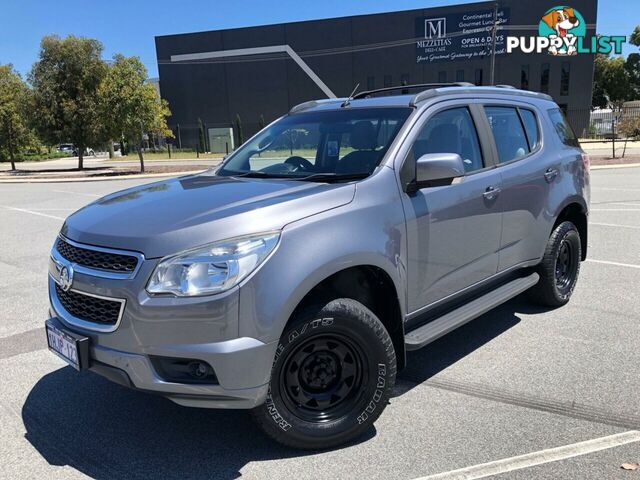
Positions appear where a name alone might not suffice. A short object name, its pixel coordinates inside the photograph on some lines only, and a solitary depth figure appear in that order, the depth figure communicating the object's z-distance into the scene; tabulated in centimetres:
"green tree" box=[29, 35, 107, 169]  3109
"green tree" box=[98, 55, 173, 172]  2677
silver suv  254
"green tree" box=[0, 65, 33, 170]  3212
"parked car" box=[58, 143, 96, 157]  7412
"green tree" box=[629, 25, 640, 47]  6272
